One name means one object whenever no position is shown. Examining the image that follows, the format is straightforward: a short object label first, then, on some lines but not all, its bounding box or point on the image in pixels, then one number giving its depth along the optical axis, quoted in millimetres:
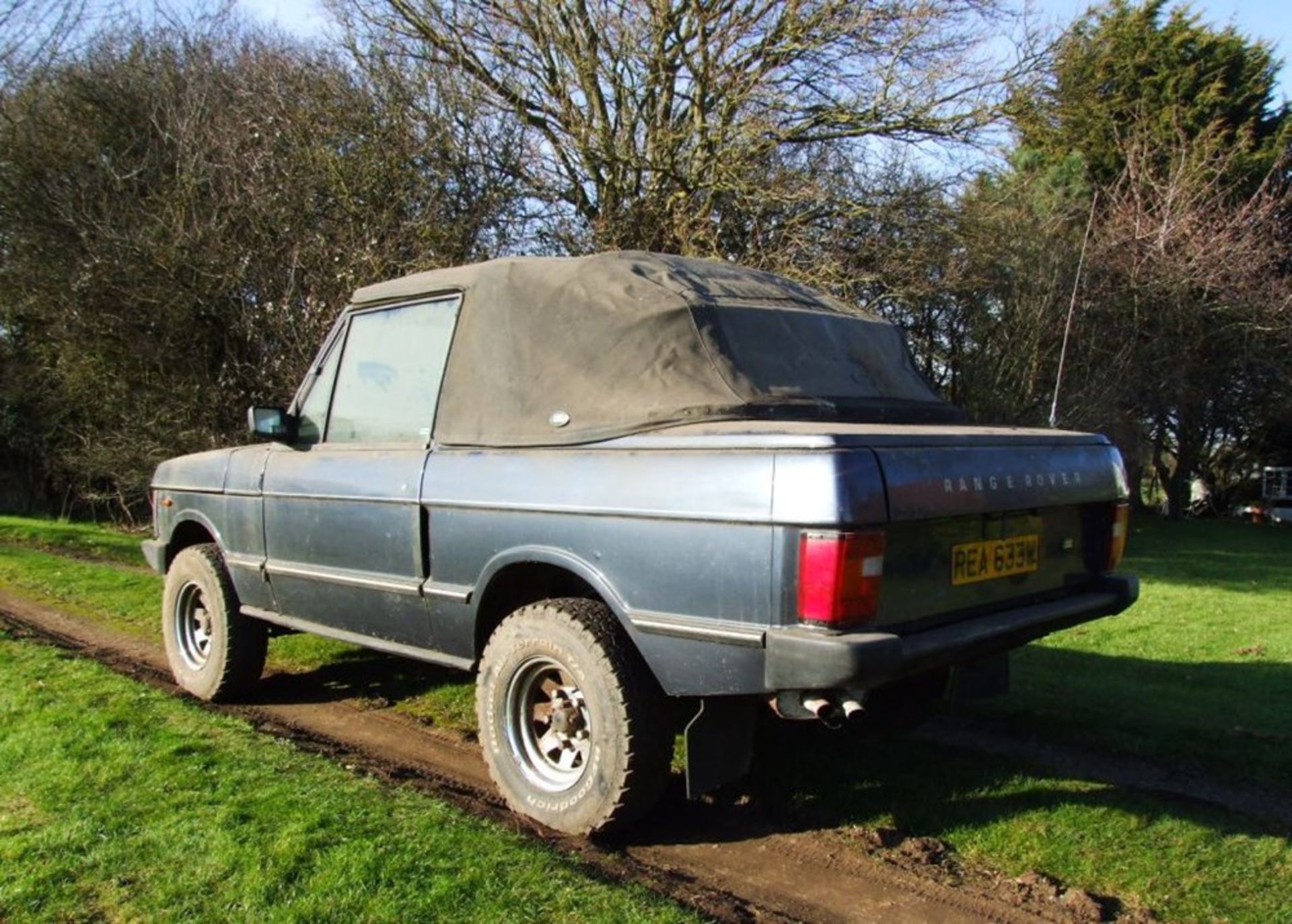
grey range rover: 3182
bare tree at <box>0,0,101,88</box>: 12891
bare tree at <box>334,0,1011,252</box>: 12500
